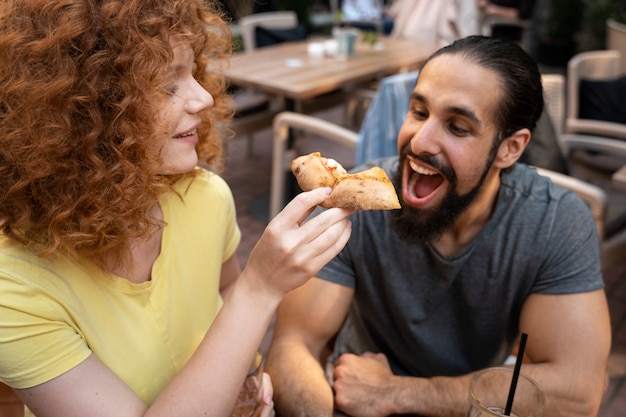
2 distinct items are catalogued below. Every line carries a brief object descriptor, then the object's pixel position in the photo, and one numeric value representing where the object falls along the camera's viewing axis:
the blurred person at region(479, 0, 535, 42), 8.46
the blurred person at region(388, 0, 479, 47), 5.47
